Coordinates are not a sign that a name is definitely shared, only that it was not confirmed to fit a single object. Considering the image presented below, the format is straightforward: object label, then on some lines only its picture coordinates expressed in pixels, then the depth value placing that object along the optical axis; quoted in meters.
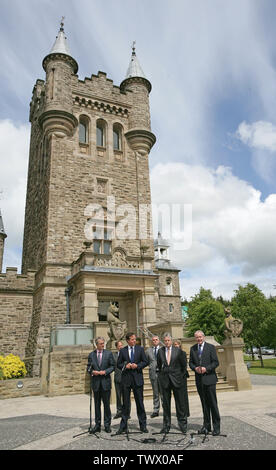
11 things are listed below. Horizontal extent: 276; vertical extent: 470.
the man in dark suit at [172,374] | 5.99
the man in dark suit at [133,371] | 5.89
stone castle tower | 16.78
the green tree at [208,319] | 39.52
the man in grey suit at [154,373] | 7.82
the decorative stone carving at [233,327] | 12.20
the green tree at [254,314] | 31.16
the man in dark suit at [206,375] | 5.61
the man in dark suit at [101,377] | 5.98
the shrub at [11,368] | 13.91
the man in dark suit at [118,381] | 8.30
